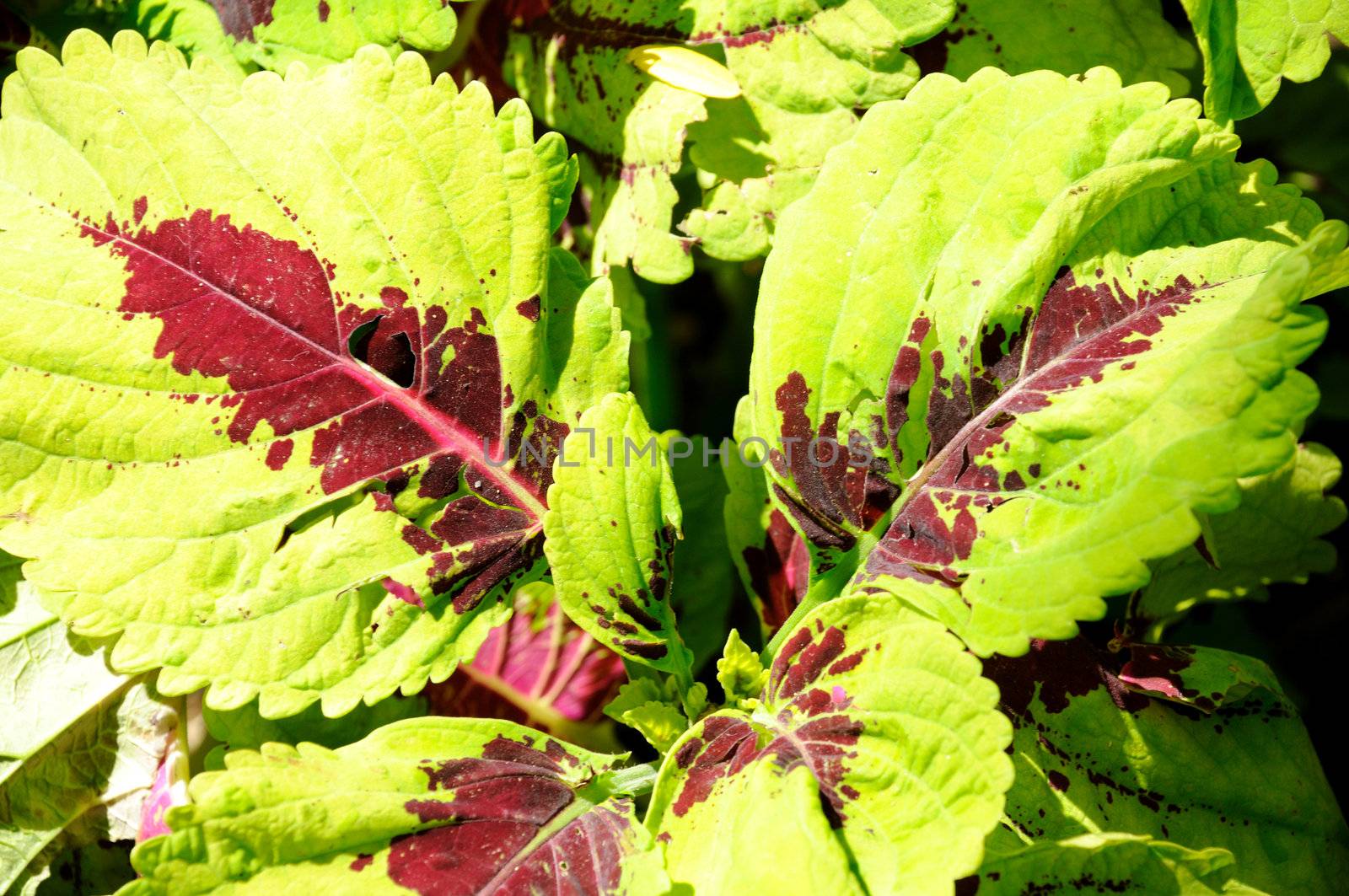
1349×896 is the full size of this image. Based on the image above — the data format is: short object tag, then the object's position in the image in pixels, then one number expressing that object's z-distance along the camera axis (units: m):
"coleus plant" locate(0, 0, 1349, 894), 0.41
